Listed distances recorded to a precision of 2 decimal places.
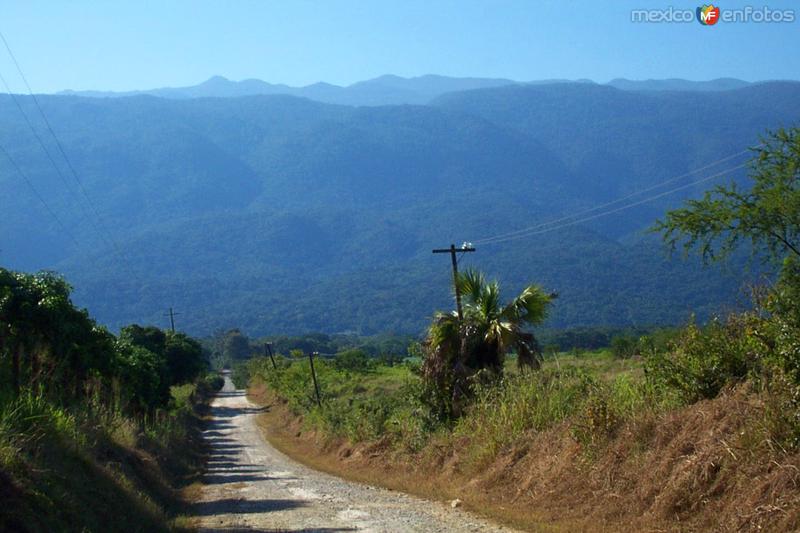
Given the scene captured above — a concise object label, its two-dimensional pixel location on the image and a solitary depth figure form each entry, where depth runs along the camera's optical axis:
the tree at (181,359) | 64.69
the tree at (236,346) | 162.75
